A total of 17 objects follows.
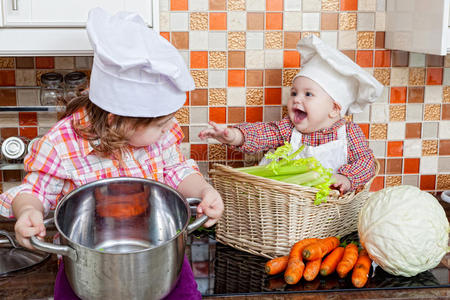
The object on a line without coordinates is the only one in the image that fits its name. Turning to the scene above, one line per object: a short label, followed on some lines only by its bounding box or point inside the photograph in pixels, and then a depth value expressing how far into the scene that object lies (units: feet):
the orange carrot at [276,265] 3.87
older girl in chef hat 3.12
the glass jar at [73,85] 4.71
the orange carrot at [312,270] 3.78
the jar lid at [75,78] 4.71
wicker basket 3.86
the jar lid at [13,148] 4.82
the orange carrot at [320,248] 3.79
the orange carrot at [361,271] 3.70
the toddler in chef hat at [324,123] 4.37
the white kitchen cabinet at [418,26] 4.10
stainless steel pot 2.87
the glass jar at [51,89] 4.69
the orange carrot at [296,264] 3.71
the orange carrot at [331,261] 3.84
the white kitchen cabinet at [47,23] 3.82
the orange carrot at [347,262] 3.80
